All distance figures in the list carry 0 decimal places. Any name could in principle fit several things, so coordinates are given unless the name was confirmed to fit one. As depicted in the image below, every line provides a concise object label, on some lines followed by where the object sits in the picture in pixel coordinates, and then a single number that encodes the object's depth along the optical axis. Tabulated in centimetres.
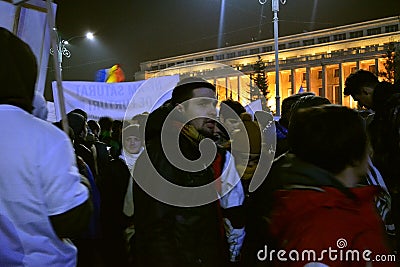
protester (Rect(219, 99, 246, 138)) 432
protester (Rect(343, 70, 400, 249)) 362
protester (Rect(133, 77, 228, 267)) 257
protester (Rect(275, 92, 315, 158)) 411
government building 6469
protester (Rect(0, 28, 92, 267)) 188
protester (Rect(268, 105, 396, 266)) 194
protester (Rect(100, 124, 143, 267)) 379
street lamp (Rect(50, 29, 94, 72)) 1286
